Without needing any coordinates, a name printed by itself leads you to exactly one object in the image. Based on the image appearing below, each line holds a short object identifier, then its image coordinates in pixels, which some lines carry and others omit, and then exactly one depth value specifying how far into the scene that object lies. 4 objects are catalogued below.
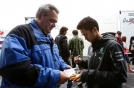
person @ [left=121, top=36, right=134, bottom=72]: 3.31
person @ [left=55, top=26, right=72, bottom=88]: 2.38
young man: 0.78
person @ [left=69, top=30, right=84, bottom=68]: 2.78
